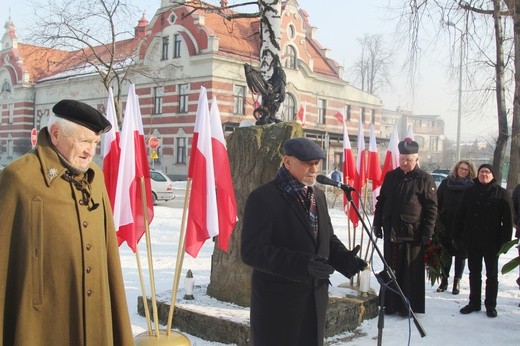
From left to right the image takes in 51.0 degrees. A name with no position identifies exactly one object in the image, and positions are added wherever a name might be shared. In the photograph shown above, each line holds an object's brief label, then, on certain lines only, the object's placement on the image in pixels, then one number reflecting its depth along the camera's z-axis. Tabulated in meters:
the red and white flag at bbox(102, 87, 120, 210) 4.89
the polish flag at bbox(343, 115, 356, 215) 7.85
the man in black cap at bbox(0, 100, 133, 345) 2.40
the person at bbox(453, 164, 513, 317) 6.24
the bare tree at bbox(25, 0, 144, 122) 17.64
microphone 3.37
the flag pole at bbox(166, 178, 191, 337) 4.75
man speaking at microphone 3.22
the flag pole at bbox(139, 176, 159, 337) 4.70
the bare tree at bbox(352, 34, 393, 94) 51.69
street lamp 8.33
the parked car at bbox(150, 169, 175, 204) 20.14
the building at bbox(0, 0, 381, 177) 33.38
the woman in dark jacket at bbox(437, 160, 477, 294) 7.19
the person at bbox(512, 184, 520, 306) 6.74
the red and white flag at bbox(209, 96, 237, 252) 4.98
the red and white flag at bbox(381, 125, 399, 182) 7.97
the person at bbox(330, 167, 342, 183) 19.58
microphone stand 3.23
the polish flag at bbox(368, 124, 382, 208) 7.83
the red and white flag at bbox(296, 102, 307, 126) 23.49
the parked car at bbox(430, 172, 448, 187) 32.09
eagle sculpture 6.52
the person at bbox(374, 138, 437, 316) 6.05
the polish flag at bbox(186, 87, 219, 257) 4.83
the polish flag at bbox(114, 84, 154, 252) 4.77
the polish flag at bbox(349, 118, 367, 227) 7.77
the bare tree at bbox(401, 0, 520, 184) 8.09
